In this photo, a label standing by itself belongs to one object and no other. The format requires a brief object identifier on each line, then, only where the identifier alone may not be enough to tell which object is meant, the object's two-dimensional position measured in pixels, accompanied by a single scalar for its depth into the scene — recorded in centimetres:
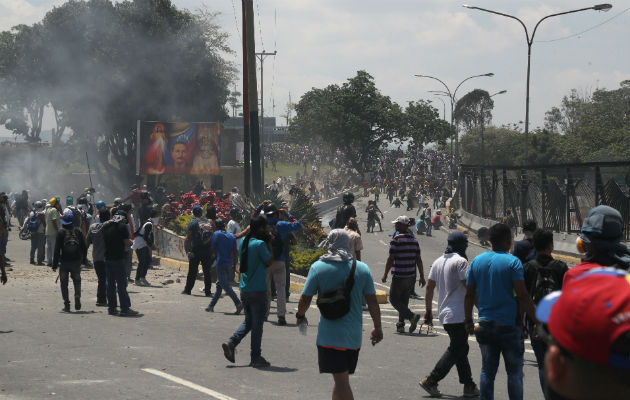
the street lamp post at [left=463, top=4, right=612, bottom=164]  3650
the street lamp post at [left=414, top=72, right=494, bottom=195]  5438
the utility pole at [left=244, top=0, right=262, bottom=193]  2180
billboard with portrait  3744
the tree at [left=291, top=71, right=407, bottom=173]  9438
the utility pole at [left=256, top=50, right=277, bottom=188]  5900
